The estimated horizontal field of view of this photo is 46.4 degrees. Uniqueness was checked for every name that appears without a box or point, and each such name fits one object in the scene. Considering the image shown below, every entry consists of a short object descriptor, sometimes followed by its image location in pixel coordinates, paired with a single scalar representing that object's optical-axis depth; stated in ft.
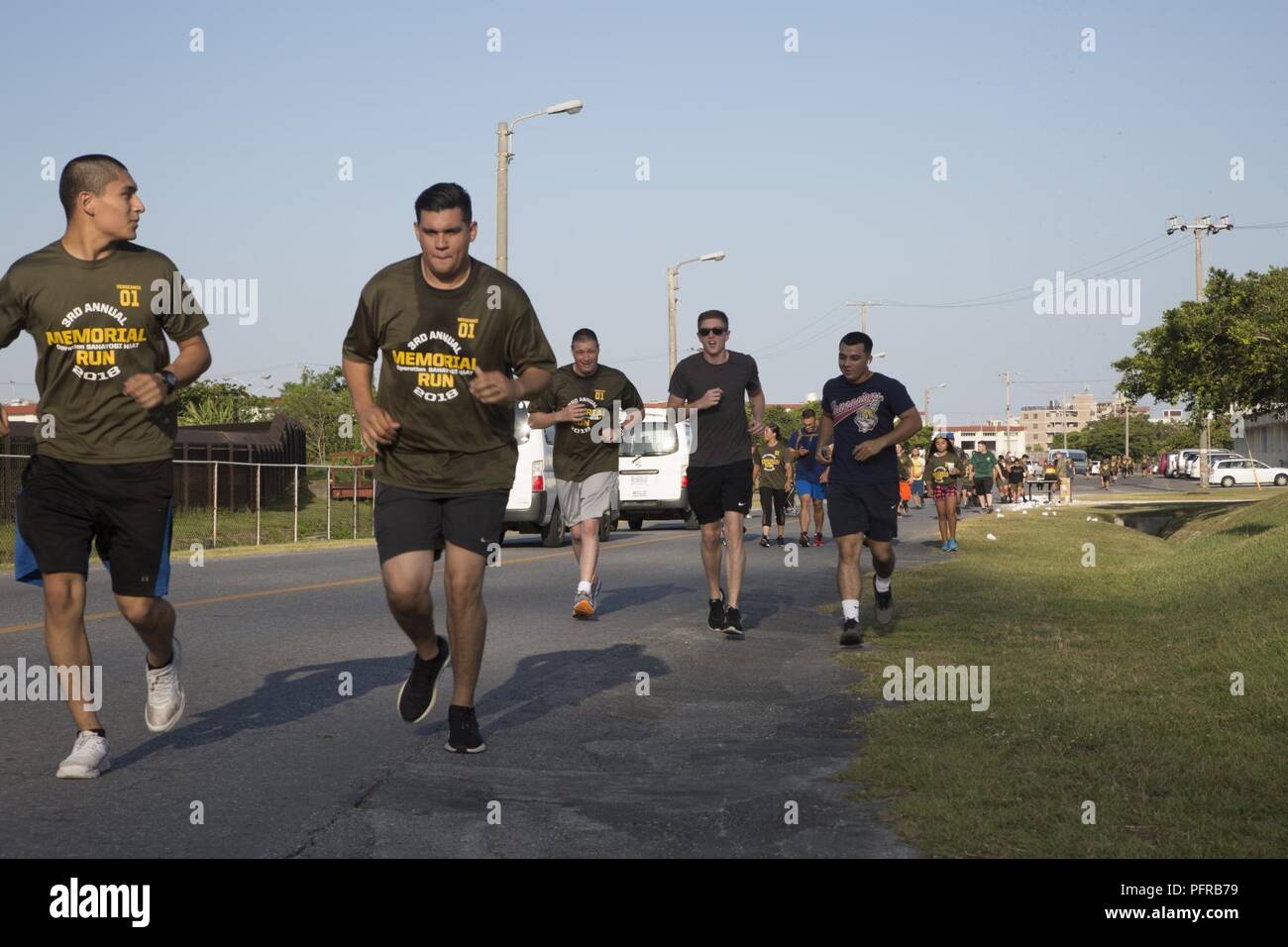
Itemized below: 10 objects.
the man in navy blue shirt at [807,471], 73.51
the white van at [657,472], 83.20
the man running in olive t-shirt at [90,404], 17.67
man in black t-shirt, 33.65
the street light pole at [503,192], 88.28
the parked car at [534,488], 70.23
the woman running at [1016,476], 169.48
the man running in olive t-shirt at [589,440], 36.22
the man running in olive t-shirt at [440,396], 18.61
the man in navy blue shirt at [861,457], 32.60
